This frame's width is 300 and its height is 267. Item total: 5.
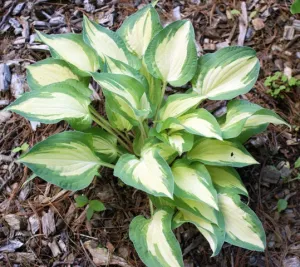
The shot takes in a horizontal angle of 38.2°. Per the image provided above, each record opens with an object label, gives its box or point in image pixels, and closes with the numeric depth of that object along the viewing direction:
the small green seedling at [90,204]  1.80
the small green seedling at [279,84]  1.96
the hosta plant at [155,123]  1.55
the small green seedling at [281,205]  1.81
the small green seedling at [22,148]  1.95
